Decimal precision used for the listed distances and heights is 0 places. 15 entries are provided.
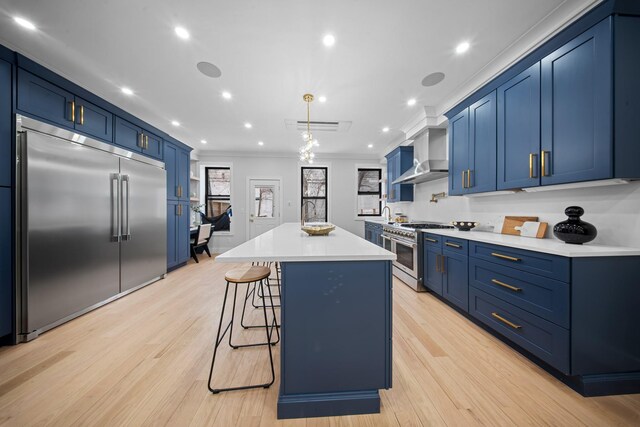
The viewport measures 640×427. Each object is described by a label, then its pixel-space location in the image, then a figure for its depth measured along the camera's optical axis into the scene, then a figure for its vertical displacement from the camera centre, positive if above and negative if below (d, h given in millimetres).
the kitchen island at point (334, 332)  1248 -671
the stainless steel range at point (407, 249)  3166 -566
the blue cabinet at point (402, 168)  4730 +965
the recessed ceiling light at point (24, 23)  1756 +1491
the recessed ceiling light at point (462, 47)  2074 +1566
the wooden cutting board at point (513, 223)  2324 -95
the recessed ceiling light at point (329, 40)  1968 +1546
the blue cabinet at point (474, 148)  2457 +792
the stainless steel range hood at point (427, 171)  3283 +648
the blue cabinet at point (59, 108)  2049 +1076
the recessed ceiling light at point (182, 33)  1897 +1541
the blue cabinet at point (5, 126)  1868 +706
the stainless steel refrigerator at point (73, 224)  1960 -144
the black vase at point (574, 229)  1634 -111
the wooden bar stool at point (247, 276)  1436 -442
